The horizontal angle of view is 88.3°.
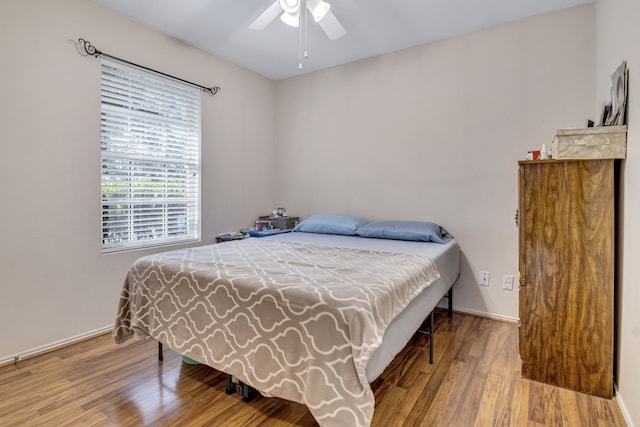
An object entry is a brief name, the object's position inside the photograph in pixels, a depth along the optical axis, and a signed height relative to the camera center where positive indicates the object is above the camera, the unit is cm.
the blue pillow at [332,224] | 318 -14
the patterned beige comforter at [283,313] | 126 -48
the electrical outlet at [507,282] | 282 -61
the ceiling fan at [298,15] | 211 +130
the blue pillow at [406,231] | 278 -18
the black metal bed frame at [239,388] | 175 -98
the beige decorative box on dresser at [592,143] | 175 +38
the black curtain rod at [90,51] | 243 +119
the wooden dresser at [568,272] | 179 -33
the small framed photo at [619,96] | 174 +65
